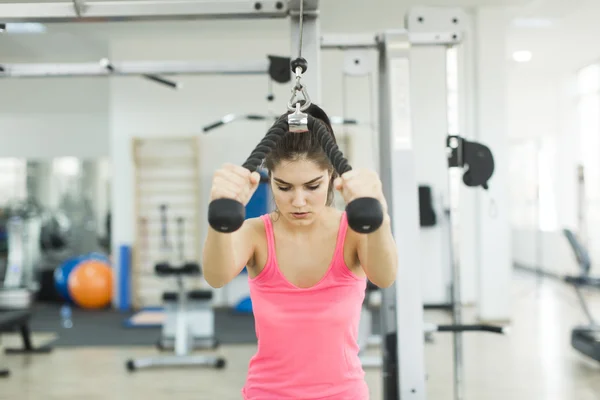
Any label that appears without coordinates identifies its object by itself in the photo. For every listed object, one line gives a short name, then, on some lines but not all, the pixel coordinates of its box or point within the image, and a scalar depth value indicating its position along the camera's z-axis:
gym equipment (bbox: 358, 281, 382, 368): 3.82
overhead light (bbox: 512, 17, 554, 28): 5.68
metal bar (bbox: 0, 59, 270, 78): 2.60
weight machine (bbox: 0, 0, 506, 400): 1.95
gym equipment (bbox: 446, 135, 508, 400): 2.20
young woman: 1.03
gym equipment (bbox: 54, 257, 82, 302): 6.69
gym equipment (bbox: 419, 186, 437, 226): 5.62
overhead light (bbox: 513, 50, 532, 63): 6.97
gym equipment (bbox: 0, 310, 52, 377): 4.12
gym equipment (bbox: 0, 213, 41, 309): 5.87
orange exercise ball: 6.30
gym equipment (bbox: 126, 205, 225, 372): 3.94
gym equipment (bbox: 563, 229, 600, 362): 3.70
